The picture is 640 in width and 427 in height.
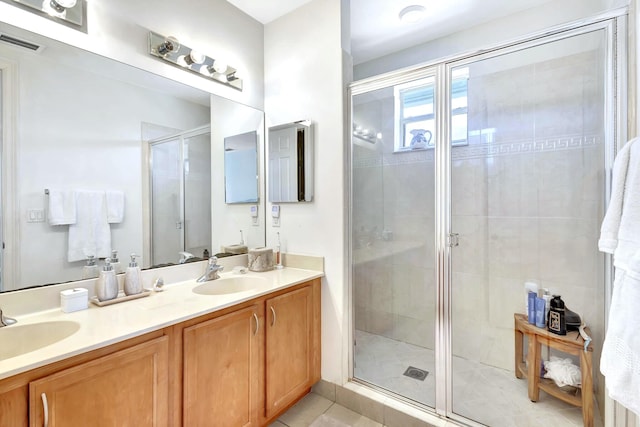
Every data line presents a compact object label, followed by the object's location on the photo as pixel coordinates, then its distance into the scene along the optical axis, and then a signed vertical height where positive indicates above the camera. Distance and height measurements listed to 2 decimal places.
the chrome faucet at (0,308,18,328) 1.11 -0.43
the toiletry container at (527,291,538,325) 1.75 -0.62
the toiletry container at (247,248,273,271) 2.05 -0.36
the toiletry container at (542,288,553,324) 1.67 -0.56
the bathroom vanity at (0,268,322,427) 0.90 -0.60
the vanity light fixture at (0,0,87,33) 1.27 +0.91
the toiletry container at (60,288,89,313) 1.26 -0.39
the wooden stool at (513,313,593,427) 1.49 -0.88
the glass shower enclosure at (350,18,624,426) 1.51 +0.00
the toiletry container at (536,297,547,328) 1.69 -0.63
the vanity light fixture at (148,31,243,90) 1.68 +0.95
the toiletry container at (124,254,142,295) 1.47 -0.36
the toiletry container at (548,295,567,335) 1.61 -0.62
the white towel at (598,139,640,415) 0.94 -0.26
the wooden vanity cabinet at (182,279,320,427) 1.28 -0.79
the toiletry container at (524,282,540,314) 1.77 -0.51
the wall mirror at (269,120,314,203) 2.08 +0.35
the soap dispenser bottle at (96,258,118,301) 1.37 -0.35
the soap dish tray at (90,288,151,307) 1.34 -0.43
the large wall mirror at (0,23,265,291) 1.24 +0.29
